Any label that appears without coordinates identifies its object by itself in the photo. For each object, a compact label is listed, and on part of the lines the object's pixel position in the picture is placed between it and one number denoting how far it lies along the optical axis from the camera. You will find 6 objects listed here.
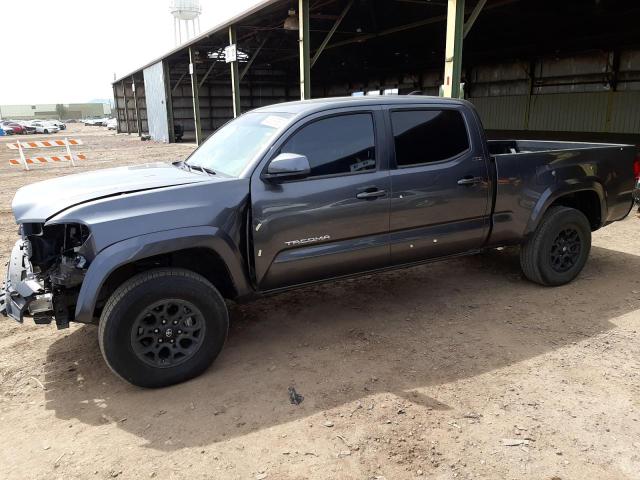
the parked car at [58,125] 56.34
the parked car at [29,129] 52.28
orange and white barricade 15.45
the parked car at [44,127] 52.41
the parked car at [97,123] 73.56
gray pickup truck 3.09
